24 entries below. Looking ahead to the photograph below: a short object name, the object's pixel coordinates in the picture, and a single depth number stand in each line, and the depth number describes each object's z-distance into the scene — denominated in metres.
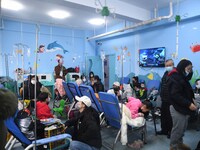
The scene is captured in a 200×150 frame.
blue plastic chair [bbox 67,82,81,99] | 3.95
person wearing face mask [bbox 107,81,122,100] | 3.97
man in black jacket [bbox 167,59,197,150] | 2.21
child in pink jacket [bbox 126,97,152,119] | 2.98
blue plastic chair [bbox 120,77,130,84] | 6.64
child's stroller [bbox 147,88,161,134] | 4.80
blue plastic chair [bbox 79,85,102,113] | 3.33
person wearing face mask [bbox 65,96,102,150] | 2.06
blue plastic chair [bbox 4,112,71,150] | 1.89
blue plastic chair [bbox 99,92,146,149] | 2.67
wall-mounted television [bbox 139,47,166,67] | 5.57
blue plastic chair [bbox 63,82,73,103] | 4.44
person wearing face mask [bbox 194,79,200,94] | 4.28
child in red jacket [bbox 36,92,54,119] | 2.90
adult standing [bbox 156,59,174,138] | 3.17
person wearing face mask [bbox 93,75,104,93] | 4.77
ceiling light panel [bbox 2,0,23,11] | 4.77
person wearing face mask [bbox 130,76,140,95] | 5.40
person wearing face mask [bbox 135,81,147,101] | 5.00
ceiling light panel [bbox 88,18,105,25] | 6.64
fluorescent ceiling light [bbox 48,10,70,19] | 5.64
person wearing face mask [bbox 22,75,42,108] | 4.19
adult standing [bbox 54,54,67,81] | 6.52
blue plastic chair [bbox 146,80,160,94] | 5.40
